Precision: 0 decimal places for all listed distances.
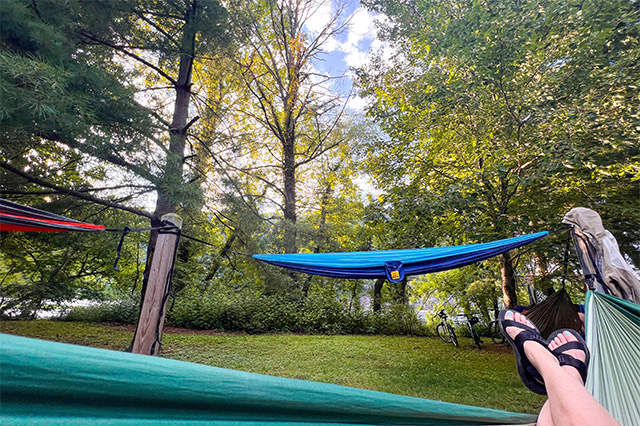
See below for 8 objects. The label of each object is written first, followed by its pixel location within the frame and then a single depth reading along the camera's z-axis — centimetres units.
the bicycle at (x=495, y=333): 615
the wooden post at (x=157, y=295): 194
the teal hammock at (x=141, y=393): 28
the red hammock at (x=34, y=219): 154
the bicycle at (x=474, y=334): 532
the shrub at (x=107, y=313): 506
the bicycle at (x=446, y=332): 540
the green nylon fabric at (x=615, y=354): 94
